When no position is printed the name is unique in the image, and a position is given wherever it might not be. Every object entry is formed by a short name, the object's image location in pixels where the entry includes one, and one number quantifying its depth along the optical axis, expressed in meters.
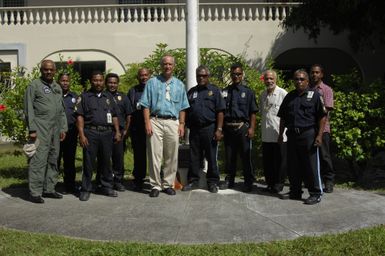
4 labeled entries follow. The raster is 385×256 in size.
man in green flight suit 6.61
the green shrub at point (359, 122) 7.68
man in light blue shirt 6.84
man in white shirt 7.07
